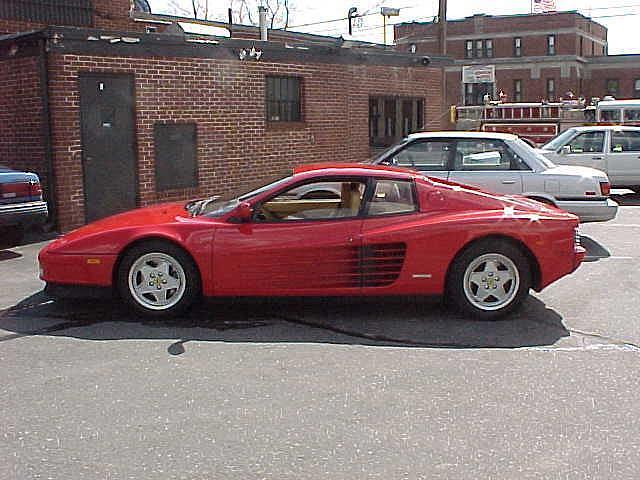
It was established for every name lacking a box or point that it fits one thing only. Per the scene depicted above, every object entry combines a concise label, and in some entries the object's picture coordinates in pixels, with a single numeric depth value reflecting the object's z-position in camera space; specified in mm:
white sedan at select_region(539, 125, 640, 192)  16906
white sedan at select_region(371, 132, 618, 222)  10109
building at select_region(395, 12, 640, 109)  64500
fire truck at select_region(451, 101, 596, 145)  22734
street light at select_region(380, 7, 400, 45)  26383
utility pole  27016
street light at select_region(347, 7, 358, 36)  32625
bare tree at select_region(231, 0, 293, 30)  59297
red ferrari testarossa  6719
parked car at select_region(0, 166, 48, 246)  10133
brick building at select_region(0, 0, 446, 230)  12094
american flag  68062
